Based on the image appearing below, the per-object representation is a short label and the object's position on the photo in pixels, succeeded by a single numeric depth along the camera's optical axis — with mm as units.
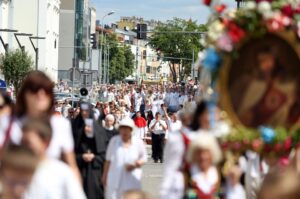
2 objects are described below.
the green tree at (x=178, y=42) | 149625
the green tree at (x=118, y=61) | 173125
